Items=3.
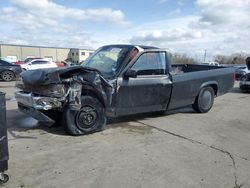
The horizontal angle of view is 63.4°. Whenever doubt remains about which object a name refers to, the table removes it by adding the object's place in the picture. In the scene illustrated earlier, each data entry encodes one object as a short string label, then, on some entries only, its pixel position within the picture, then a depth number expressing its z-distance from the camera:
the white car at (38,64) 17.21
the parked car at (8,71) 11.45
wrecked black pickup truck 3.73
